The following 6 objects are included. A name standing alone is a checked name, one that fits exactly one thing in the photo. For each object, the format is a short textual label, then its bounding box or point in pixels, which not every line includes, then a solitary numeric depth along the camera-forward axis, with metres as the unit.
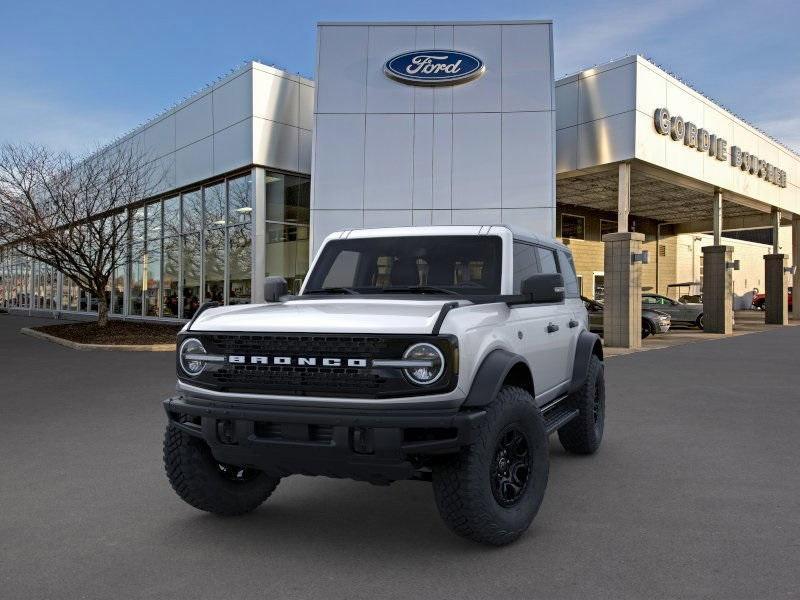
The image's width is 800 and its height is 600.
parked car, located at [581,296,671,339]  22.86
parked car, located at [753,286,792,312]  50.61
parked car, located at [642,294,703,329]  27.52
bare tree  19.98
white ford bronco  3.40
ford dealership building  18.25
